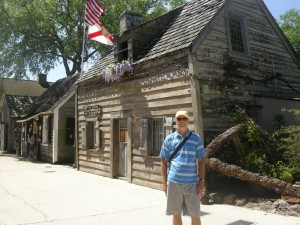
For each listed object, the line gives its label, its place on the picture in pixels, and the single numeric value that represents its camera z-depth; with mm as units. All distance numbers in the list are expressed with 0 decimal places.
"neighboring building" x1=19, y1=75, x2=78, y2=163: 19341
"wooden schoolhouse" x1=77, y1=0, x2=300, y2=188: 9312
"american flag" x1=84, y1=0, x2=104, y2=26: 14516
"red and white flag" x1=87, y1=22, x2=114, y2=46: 13867
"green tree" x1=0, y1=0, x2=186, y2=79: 27469
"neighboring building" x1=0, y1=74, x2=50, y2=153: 27578
